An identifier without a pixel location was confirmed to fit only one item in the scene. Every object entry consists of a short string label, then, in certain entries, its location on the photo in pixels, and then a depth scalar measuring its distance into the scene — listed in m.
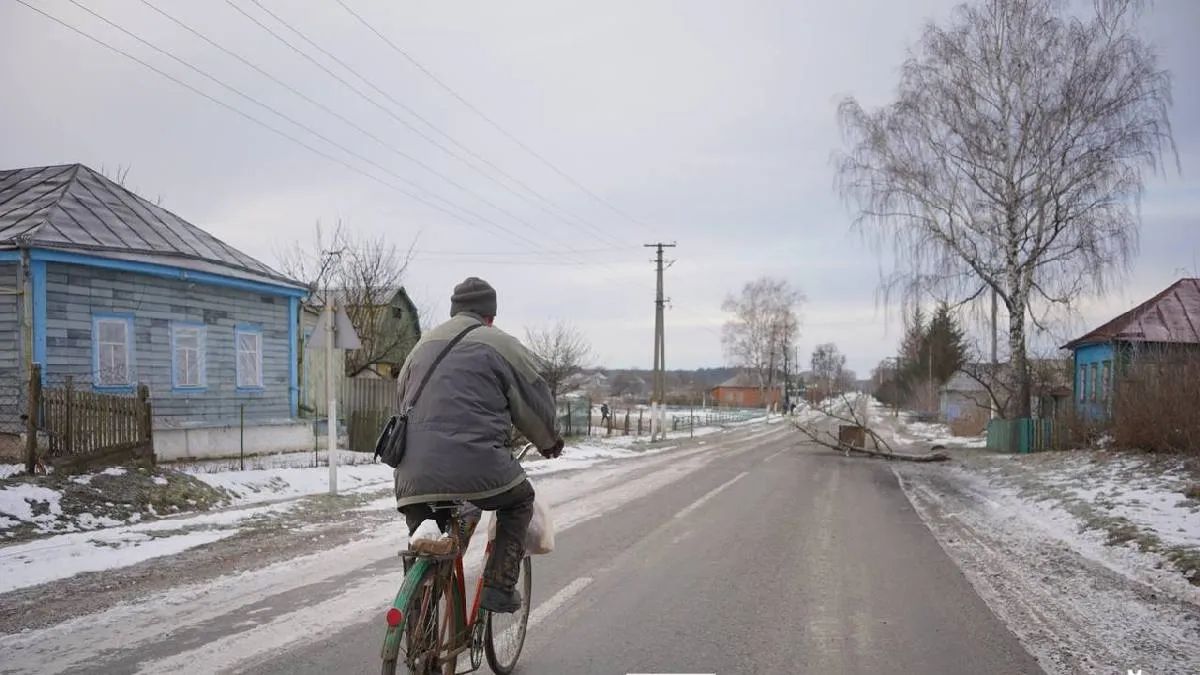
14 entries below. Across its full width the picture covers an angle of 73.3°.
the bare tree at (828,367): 132.75
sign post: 11.27
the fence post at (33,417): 9.38
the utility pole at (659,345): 32.59
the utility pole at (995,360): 23.39
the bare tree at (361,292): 26.75
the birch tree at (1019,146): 20.73
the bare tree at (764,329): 75.88
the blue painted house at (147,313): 13.54
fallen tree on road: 21.28
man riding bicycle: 3.27
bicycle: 3.04
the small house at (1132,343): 17.69
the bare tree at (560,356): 32.43
